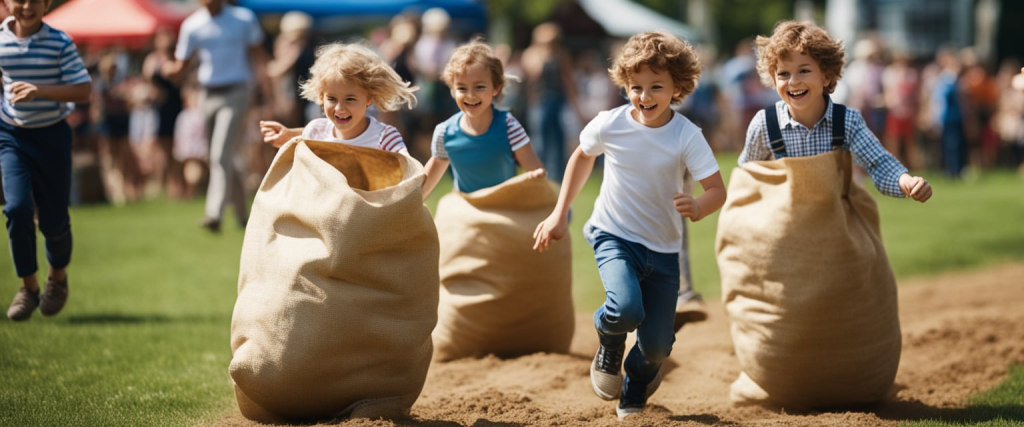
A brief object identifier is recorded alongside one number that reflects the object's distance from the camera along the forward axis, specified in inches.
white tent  1230.9
